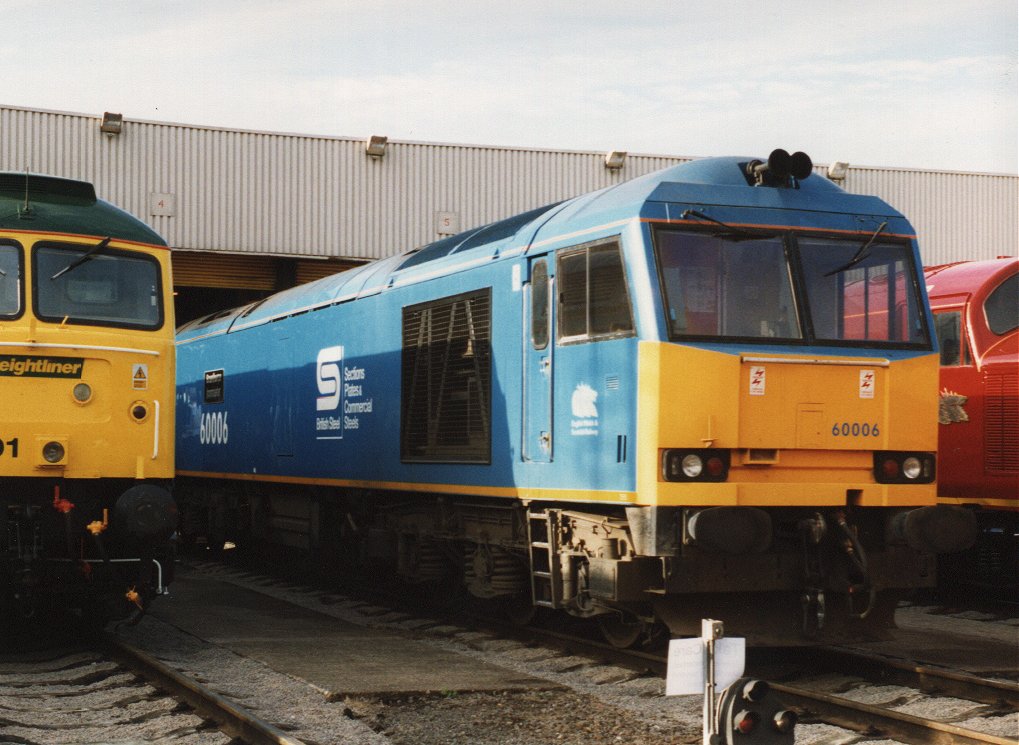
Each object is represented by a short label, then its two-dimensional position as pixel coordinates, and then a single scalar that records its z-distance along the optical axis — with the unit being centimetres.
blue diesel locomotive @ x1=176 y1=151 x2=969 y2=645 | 824
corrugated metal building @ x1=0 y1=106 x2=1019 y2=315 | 2244
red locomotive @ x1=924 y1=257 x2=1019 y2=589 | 1186
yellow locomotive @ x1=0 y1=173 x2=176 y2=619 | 940
